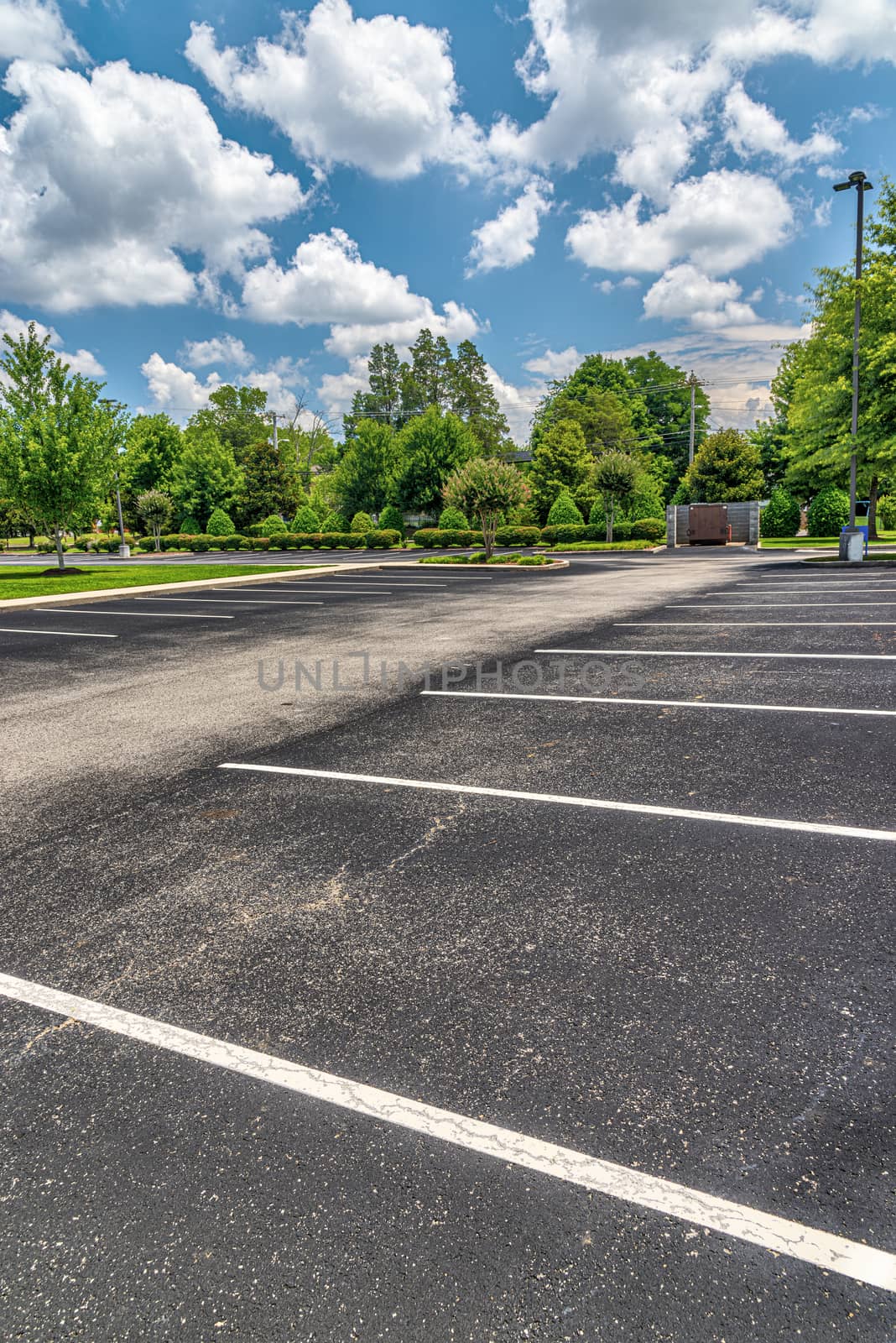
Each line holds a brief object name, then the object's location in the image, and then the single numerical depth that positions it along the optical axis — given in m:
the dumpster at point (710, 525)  36.62
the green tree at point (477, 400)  82.62
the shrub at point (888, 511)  43.75
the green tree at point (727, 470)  46.06
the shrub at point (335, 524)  55.34
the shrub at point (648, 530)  39.53
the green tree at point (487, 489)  28.19
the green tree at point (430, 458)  54.12
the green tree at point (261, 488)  60.22
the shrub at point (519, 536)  41.25
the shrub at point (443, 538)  41.81
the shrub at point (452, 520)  47.81
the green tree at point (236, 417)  100.94
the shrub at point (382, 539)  45.62
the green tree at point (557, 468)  47.16
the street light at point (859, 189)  20.09
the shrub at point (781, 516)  38.12
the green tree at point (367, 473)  58.00
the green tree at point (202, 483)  61.00
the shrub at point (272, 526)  53.62
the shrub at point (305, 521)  52.31
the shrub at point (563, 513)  42.91
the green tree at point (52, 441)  25.56
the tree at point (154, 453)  63.16
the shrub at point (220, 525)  56.03
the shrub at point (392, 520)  54.94
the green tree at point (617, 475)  34.84
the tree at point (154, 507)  45.97
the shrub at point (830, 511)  33.56
